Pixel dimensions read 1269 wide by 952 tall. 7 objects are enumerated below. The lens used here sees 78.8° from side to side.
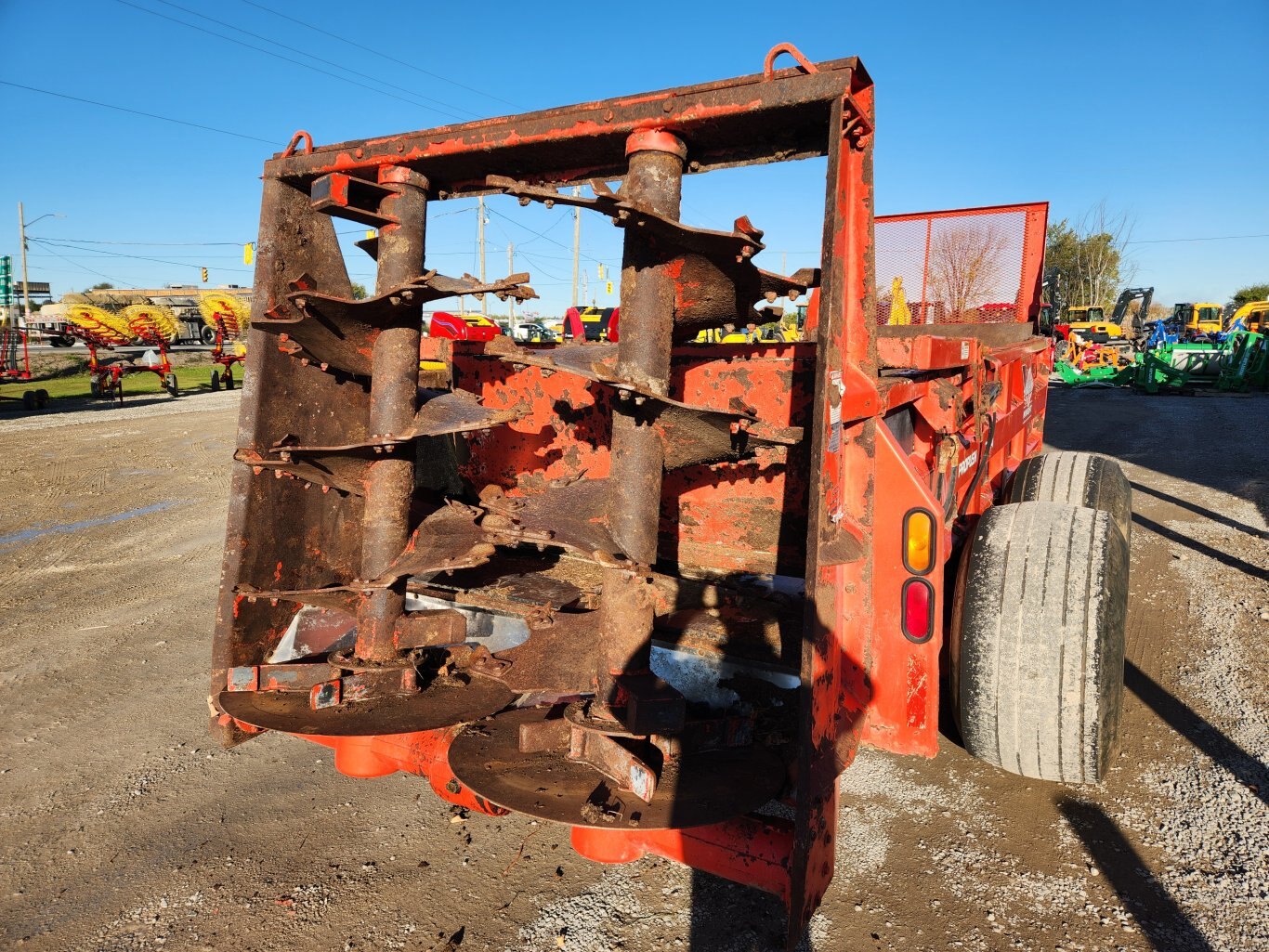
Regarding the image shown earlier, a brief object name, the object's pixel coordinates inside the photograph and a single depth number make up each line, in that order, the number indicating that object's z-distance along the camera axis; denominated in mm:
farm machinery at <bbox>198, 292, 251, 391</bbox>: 20056
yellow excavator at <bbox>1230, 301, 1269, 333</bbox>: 26672
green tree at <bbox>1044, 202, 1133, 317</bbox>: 45344
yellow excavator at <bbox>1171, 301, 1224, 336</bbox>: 30219
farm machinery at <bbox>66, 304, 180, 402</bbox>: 16484
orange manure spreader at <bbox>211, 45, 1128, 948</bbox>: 1916
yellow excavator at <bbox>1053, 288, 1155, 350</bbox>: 25766
